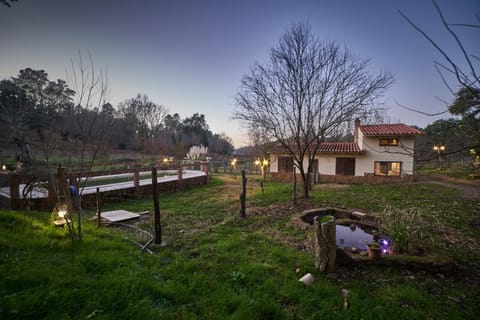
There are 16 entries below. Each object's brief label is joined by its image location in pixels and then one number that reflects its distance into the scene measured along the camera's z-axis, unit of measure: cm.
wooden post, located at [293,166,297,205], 750
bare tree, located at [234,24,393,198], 794
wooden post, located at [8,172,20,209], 612
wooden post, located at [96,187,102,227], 502
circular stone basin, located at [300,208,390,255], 419
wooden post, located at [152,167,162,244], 413
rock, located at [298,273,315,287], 272
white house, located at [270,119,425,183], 1370
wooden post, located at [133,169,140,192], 956
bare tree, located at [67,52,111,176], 366
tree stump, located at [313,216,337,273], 296
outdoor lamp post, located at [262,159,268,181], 1604
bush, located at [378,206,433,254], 345
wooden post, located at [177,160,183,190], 1176
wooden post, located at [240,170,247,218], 629
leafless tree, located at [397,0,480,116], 144
